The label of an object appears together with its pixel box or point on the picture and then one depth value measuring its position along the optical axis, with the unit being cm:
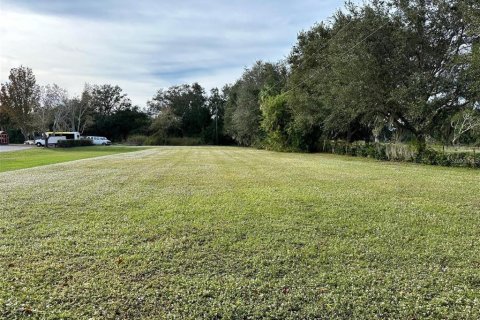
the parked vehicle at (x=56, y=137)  4489
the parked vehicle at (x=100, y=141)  5322
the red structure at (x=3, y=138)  5318
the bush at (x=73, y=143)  3900
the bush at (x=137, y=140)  5905
